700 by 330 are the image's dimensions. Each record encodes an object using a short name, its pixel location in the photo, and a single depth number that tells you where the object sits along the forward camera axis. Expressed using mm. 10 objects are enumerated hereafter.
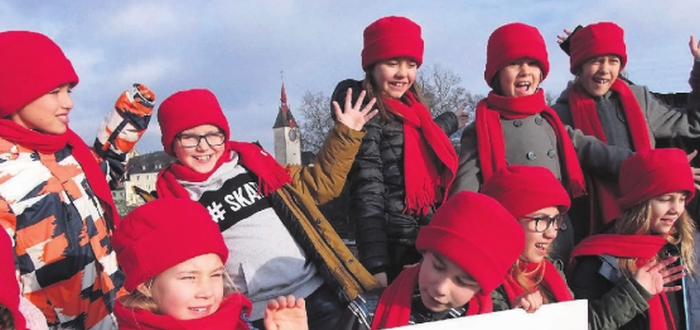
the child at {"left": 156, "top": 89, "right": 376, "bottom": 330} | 3209
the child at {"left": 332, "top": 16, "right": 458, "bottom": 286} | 3625
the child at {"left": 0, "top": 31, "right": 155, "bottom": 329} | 2797
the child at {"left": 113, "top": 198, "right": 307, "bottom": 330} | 2332
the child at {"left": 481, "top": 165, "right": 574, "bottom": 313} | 2938
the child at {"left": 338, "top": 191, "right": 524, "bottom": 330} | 2426
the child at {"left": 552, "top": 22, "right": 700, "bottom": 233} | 4137
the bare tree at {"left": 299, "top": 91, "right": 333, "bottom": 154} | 31469
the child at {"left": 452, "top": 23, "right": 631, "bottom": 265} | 3734
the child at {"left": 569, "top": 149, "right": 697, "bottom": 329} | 2971
